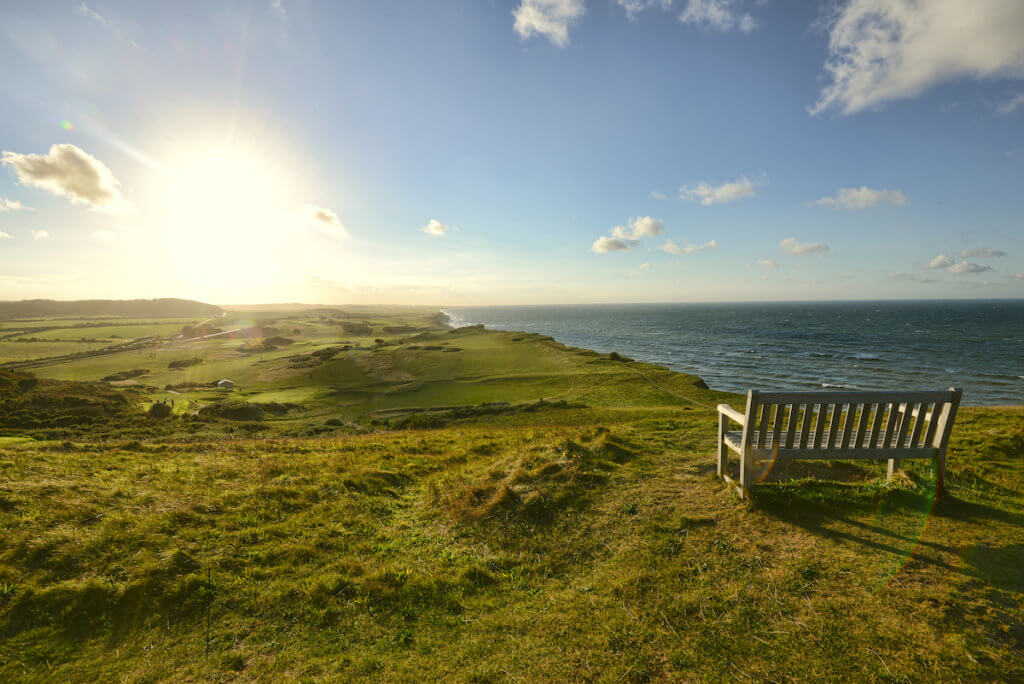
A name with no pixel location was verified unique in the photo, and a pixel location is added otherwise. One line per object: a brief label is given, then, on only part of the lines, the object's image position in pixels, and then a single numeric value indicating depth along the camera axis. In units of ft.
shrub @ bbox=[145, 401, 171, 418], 107.14
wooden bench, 21.26
